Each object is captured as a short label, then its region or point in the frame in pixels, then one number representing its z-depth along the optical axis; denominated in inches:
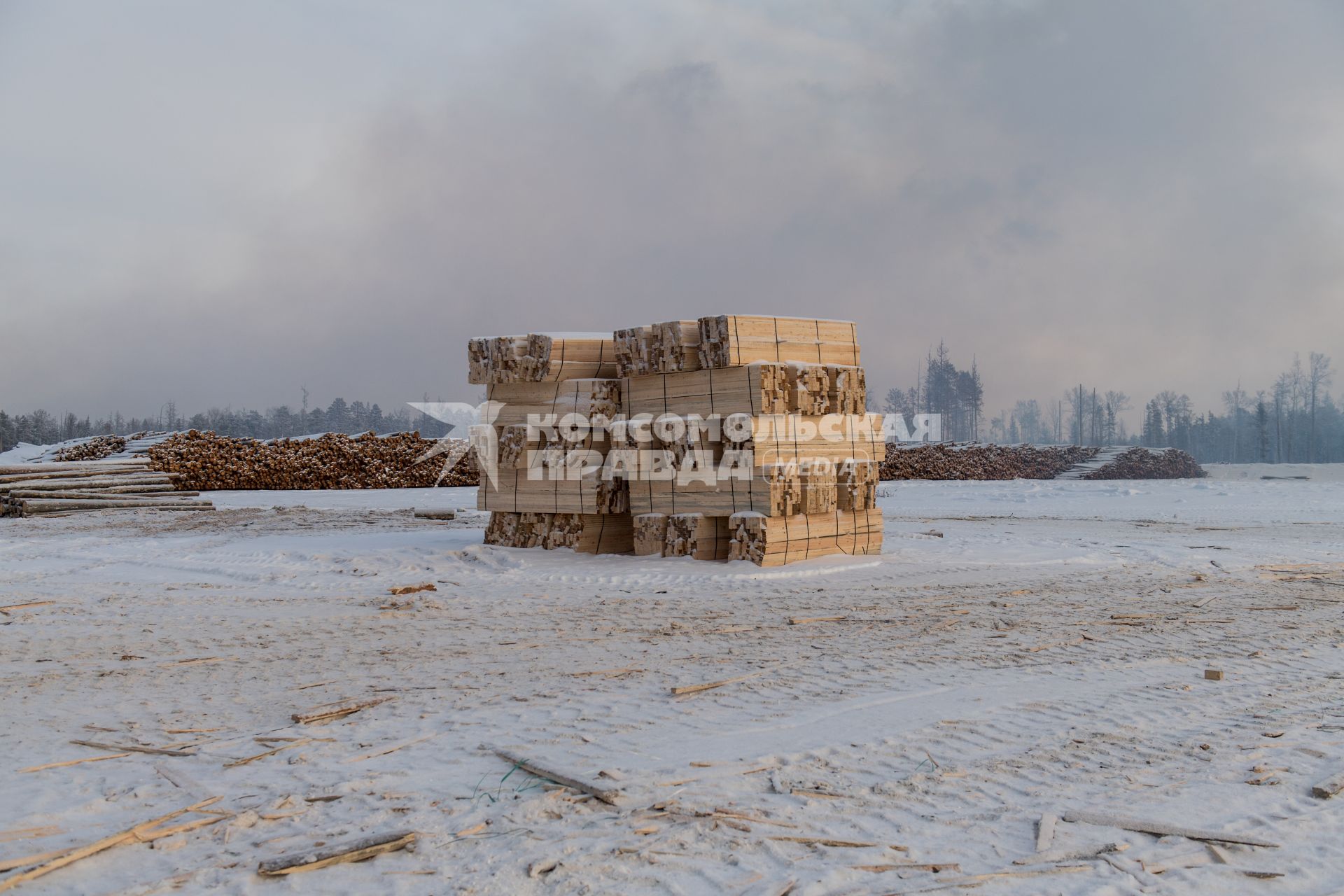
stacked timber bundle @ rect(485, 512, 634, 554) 441.7
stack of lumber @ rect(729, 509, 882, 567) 398.3
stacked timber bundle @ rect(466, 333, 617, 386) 443.8
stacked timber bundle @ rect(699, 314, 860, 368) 393.1
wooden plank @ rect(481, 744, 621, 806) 139.6
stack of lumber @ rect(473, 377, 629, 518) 432.1
